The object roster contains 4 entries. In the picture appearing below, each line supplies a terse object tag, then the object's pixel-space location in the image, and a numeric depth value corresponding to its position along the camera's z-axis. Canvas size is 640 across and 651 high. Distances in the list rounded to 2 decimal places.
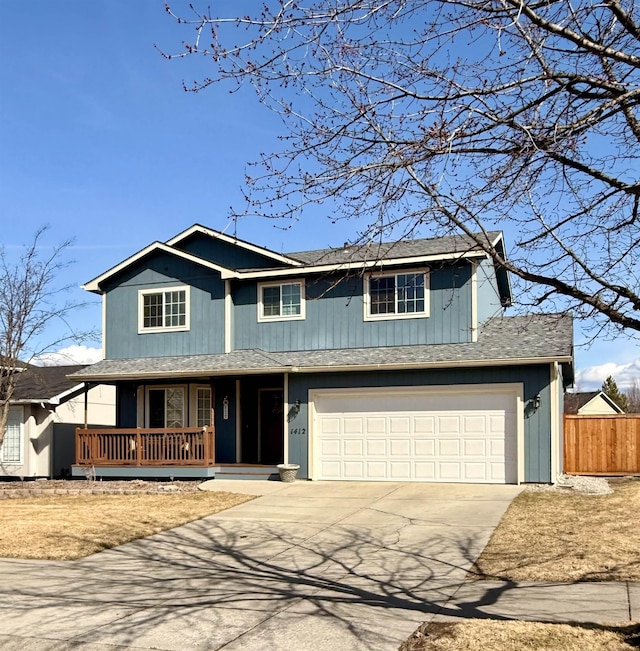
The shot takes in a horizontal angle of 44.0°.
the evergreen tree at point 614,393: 53.93
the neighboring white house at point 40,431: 23.23
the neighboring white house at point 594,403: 51.06
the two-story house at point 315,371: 17.86
